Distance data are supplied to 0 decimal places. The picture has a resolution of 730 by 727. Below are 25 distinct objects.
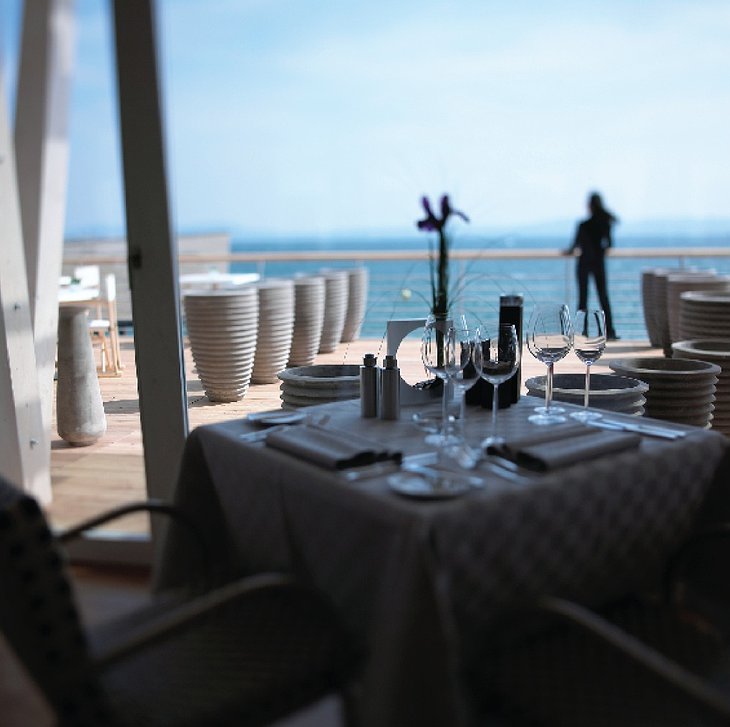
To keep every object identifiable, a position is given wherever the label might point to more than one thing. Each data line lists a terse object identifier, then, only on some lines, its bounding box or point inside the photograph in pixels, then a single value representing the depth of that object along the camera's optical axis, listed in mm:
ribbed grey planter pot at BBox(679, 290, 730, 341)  3547
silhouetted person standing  6441
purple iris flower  1907
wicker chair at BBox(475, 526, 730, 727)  1120
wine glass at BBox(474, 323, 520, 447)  1723
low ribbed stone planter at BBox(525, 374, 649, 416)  2309
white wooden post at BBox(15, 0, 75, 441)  2816
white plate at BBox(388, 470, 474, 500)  1309
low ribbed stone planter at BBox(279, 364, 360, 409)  2424
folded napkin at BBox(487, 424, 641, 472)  1458
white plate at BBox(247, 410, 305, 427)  1849
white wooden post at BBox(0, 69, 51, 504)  2891
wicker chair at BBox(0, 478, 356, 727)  1118
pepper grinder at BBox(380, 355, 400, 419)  1877
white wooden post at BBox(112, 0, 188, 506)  2424
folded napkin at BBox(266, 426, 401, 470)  1496
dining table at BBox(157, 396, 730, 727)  1193
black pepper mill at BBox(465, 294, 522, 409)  1965
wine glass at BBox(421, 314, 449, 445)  1715
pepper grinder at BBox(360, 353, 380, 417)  1897
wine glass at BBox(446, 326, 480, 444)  1684
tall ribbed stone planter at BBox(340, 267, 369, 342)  3096
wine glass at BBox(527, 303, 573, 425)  1913
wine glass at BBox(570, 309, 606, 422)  1966
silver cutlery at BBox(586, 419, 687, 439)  1662
